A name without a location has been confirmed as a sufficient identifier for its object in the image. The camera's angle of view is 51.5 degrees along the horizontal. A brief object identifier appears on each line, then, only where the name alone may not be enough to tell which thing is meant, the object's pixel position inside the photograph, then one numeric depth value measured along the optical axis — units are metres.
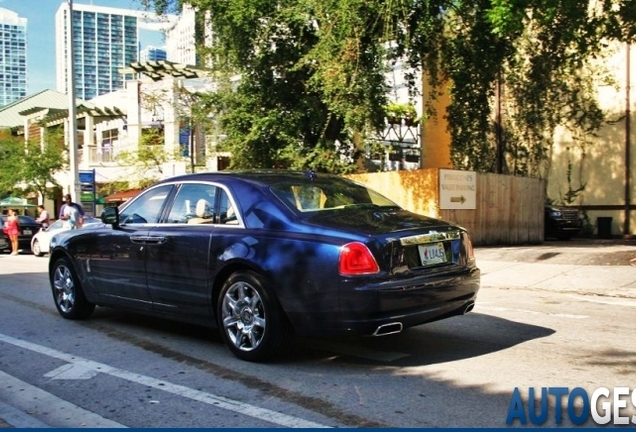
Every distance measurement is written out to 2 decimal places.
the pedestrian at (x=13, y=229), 21.39
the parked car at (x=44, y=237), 20.00
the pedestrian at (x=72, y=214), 19.20
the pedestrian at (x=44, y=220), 22.41
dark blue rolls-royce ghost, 5.13
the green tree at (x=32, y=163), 36.03
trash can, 25.86
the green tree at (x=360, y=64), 16.38
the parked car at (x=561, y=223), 23.38
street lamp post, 22.25
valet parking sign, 17.30
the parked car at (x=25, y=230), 22.70
